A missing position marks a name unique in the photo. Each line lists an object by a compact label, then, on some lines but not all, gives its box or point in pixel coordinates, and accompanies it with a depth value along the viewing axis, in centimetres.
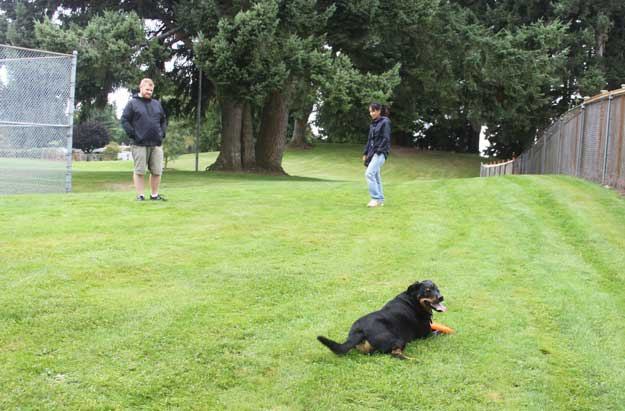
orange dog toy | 475
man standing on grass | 1006
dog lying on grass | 431
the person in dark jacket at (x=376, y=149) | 1012
